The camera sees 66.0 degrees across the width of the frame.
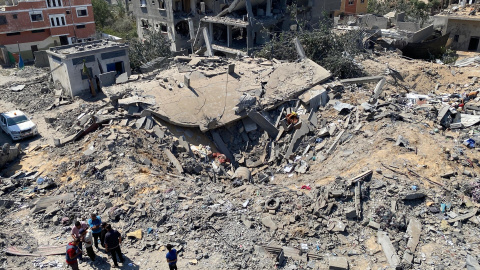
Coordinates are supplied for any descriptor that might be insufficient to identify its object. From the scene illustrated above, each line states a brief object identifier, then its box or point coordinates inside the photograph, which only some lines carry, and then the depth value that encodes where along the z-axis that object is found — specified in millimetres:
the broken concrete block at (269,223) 8844
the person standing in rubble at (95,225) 8195
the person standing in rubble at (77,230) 7898
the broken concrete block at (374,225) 8742
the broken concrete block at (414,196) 9225
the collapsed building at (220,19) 25609
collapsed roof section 14266
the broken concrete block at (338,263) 7703
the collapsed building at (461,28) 26828
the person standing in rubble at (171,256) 7391
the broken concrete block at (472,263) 7566
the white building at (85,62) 19203
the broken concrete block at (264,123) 14375
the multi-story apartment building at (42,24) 30641
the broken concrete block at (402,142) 11138
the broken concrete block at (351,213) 8938
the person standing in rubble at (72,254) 7334
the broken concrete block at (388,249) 7854
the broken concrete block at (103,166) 11203
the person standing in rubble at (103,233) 8035
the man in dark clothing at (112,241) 7598
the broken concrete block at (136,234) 8797
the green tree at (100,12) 38812
